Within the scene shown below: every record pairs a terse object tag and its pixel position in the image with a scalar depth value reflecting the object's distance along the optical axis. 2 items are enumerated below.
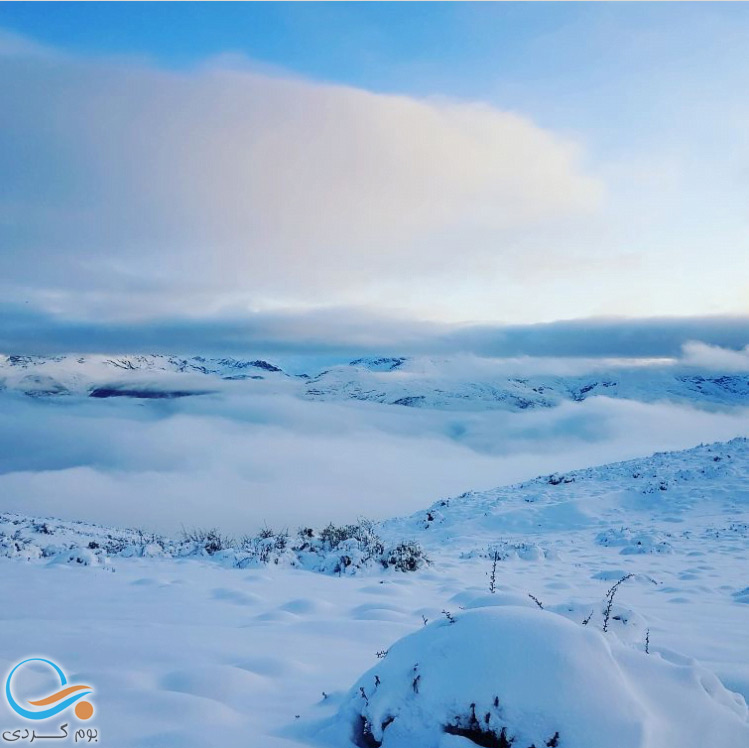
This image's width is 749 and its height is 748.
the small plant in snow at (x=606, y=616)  4.02
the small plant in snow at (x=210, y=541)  10.50
